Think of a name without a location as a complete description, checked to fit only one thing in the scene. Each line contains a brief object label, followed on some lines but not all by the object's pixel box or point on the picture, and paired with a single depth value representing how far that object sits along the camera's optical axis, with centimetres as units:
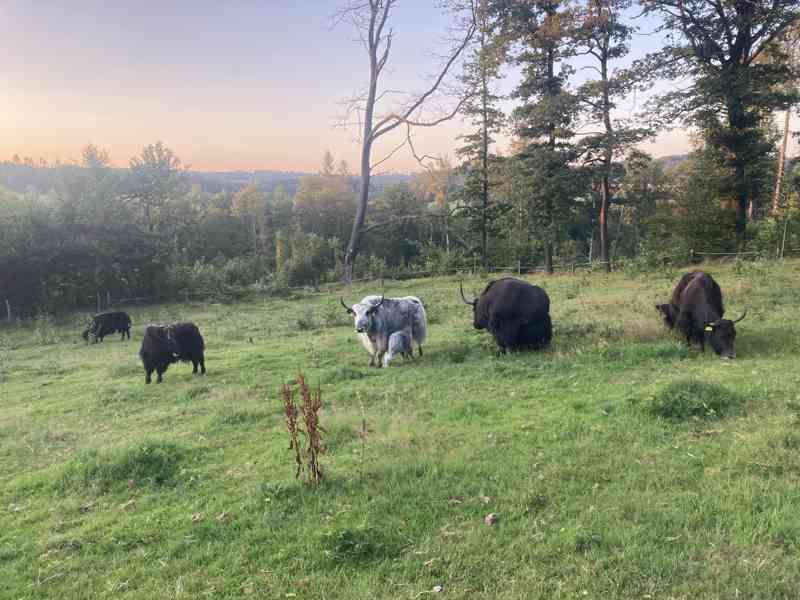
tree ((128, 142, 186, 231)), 4022
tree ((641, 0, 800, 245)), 2203
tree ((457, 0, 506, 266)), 3350
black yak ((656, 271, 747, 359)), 934
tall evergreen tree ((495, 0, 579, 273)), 2570
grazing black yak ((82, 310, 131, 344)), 2137
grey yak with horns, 1118
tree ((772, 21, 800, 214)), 2347
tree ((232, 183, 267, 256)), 6091
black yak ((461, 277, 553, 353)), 1102
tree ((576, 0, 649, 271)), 2469
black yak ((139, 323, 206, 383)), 1195
